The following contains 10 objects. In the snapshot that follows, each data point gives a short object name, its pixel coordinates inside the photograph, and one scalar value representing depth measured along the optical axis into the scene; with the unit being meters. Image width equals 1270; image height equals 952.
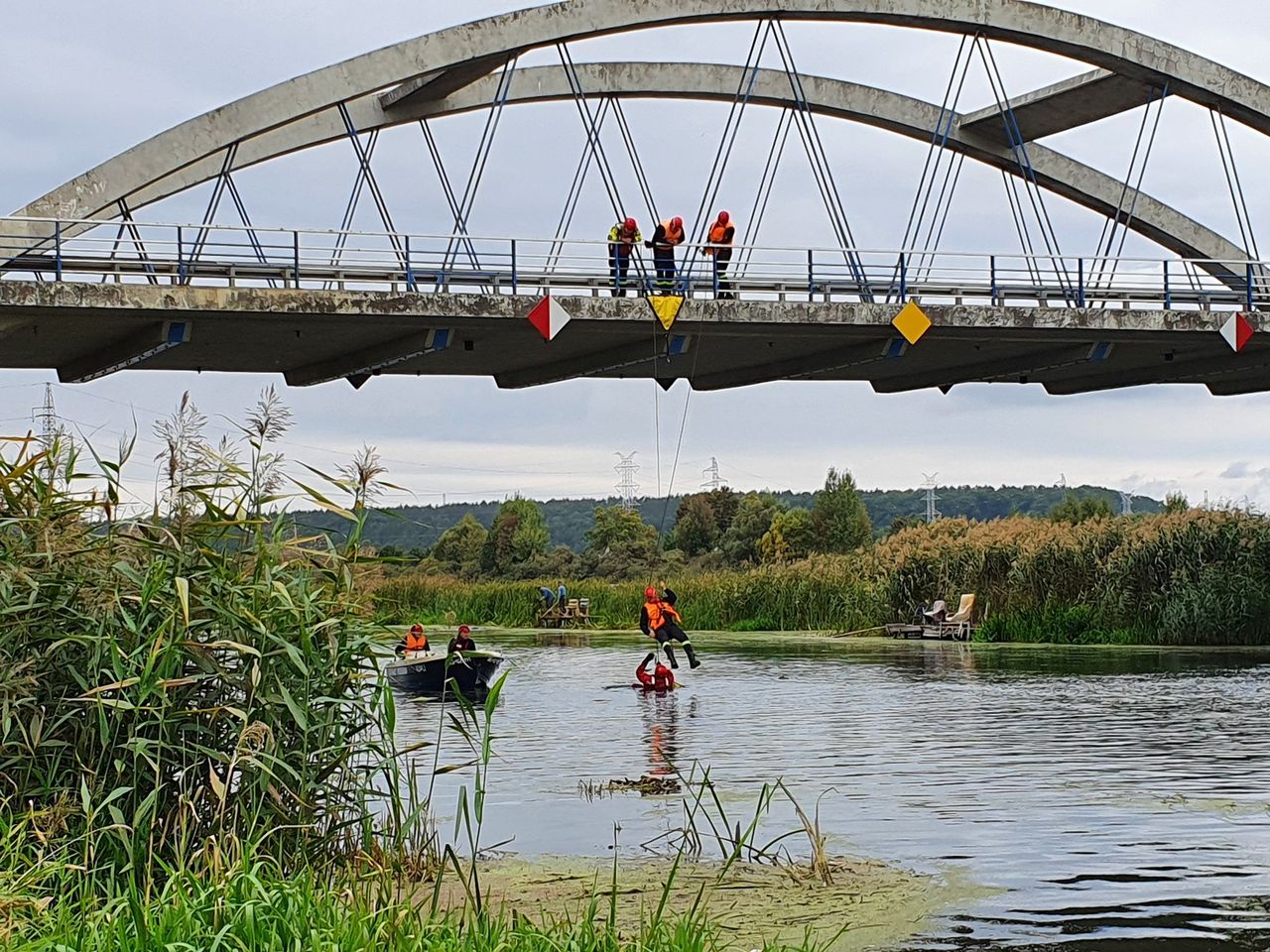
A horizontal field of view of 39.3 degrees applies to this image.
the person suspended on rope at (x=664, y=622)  28.02
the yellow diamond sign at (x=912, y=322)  27.00
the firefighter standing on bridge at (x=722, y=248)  27.31
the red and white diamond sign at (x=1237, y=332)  29.56
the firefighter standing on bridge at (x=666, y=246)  27.64
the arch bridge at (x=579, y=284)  25.50
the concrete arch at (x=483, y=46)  27.58
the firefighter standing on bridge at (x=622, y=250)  27.02
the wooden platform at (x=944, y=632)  40.28
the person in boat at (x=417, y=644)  26.89
